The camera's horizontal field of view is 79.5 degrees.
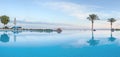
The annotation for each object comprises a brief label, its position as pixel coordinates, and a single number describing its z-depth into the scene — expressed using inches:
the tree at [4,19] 669.5
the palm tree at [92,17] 741.8
